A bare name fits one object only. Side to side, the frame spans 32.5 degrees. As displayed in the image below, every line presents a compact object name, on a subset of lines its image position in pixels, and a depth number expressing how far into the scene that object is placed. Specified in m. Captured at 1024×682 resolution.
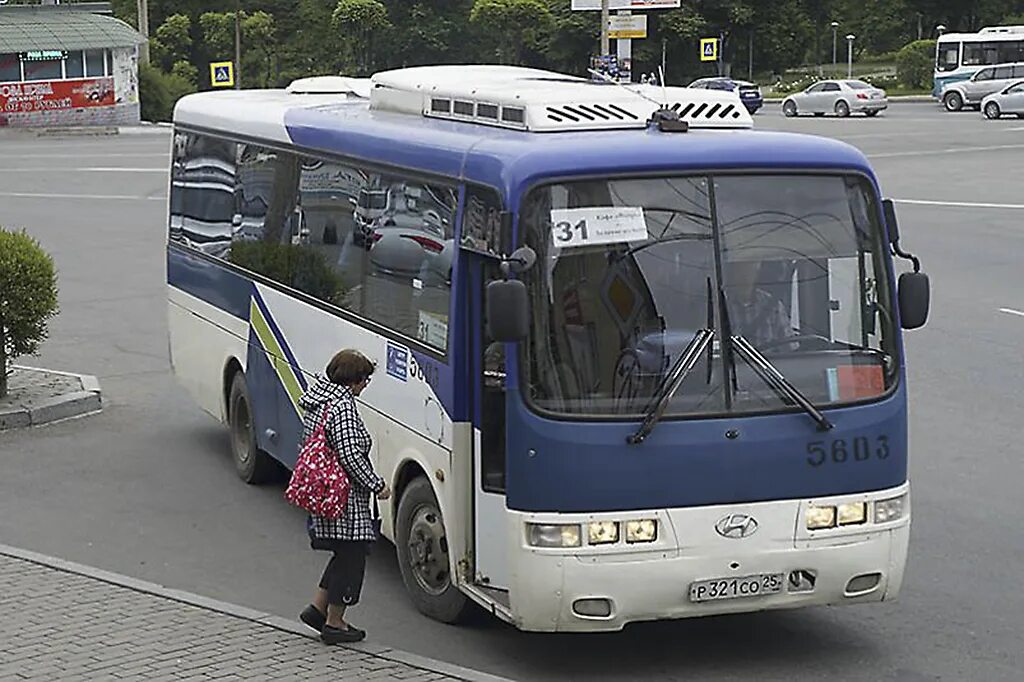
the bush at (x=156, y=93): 69.94
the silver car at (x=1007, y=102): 56.50
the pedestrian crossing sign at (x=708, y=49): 76.71
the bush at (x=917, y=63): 83.19
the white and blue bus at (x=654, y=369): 7.71
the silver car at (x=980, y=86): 64.56
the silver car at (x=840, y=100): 63.34
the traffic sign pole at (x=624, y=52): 61.16
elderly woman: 7.98
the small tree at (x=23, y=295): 14.03
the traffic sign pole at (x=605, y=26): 56.59
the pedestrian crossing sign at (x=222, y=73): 62.38
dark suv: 64.69
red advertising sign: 62.03
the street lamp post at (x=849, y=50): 90.53
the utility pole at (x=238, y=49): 83.04
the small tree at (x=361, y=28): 88.88
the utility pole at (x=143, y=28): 71.62
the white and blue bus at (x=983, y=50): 72.19
